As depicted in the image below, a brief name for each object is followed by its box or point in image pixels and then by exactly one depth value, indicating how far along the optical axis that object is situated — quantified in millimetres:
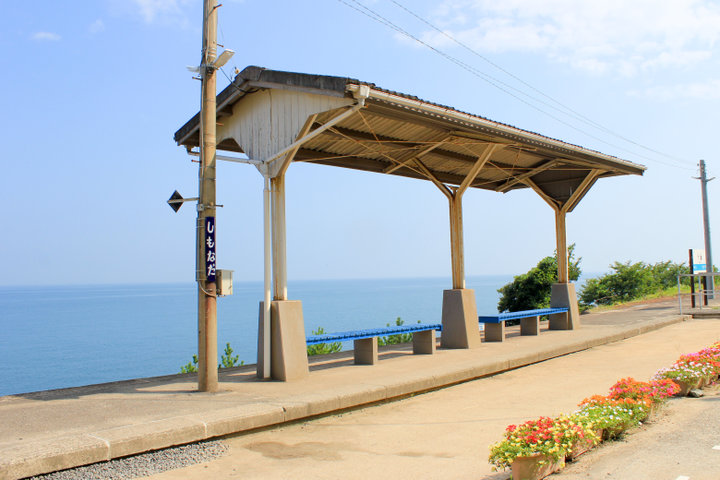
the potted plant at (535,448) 4191
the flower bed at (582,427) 4230
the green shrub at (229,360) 11938
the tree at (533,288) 23344
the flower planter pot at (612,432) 5176
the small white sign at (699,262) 20234
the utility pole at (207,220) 7398
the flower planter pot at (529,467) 4184
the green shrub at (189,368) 10825
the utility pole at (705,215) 28688
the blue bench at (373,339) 9125
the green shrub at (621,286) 31578
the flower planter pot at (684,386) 7070
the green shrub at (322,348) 13469
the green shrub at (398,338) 16109
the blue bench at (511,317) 12855
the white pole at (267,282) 8404
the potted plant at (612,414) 5059
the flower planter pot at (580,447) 4660
